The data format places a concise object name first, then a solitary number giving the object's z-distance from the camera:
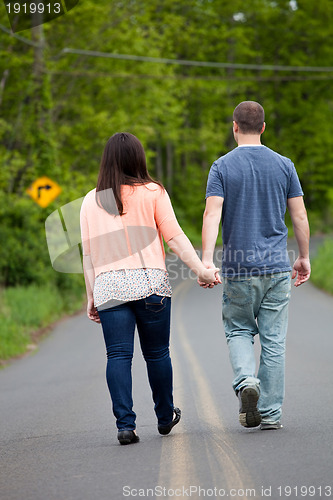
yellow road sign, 50.31
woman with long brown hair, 11.03
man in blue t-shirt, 11.42
